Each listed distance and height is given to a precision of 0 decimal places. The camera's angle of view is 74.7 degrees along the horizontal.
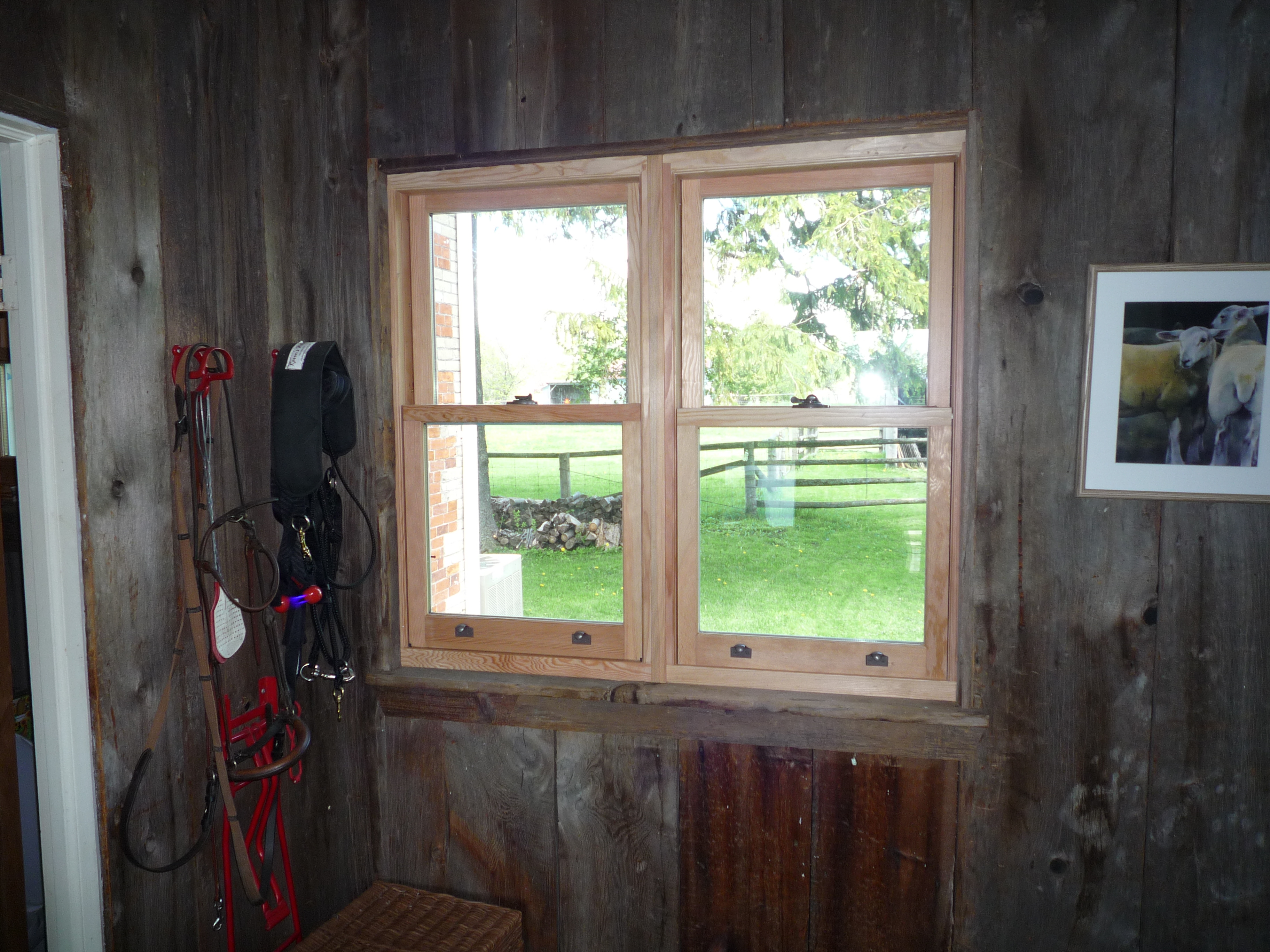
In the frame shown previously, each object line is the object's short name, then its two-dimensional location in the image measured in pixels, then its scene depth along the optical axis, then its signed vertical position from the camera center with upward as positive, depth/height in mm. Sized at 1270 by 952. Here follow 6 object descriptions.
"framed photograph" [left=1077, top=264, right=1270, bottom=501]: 1874 +71
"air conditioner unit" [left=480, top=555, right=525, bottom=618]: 2385 -475
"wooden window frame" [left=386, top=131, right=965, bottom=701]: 2061 +53
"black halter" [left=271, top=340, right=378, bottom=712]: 1983 -153
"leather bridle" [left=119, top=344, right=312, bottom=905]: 1798 -319
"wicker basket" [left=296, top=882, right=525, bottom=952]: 2082 -1319
